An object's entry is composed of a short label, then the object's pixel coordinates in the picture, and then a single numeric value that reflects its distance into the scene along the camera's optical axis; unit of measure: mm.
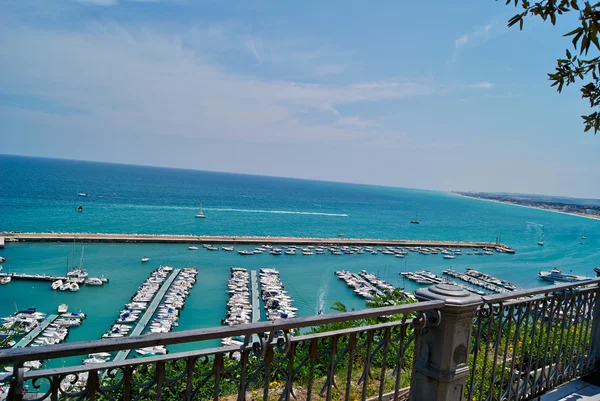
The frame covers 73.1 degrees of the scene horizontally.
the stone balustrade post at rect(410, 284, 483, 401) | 2842
